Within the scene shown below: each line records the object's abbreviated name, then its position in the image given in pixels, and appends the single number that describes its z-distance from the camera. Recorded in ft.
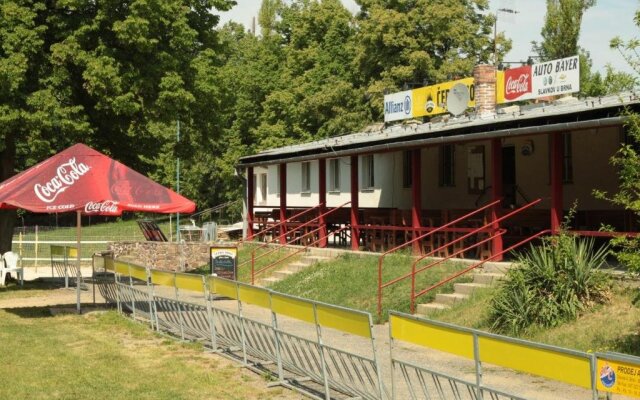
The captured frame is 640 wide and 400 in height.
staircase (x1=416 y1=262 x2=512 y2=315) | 54.49
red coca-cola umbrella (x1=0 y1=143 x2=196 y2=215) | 53.16
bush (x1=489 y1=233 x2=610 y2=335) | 44.52
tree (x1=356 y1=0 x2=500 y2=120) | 152.66
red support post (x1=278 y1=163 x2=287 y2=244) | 99.30
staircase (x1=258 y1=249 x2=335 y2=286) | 79.20
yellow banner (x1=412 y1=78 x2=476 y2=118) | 111.45
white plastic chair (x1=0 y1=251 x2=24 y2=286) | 79.61
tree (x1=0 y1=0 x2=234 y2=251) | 75.92
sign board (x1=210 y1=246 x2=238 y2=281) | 75.10
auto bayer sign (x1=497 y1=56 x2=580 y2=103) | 96.94
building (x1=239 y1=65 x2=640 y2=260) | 58.54
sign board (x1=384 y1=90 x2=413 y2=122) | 120.16
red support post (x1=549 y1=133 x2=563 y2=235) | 55.21
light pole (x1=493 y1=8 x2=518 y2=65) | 142.92
